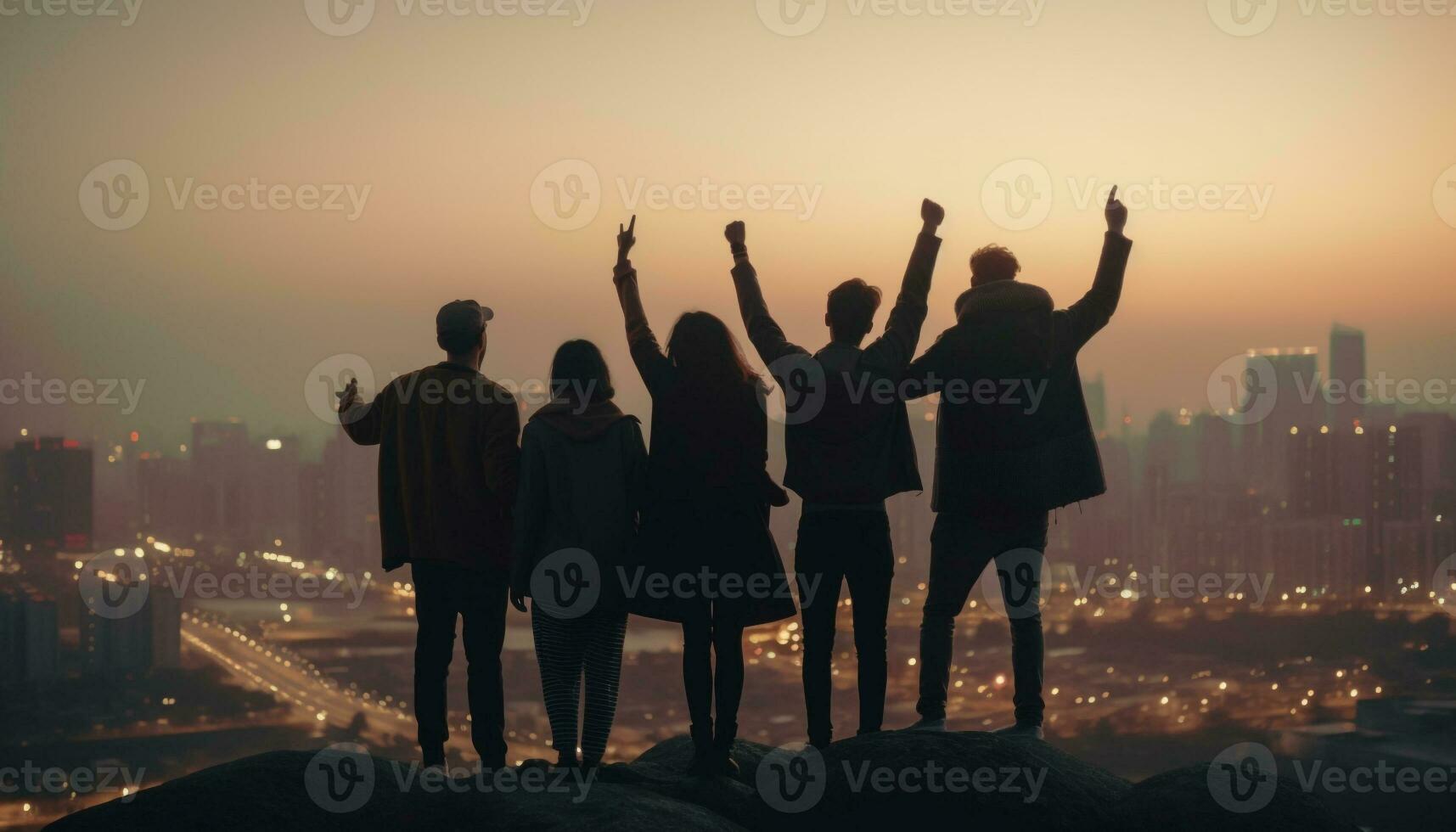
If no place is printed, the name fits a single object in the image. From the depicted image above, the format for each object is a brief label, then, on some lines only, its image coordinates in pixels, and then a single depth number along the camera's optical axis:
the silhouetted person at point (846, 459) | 6.18
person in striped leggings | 5.98
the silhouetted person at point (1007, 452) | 6.41
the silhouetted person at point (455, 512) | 6.24
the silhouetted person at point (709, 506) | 5.88
